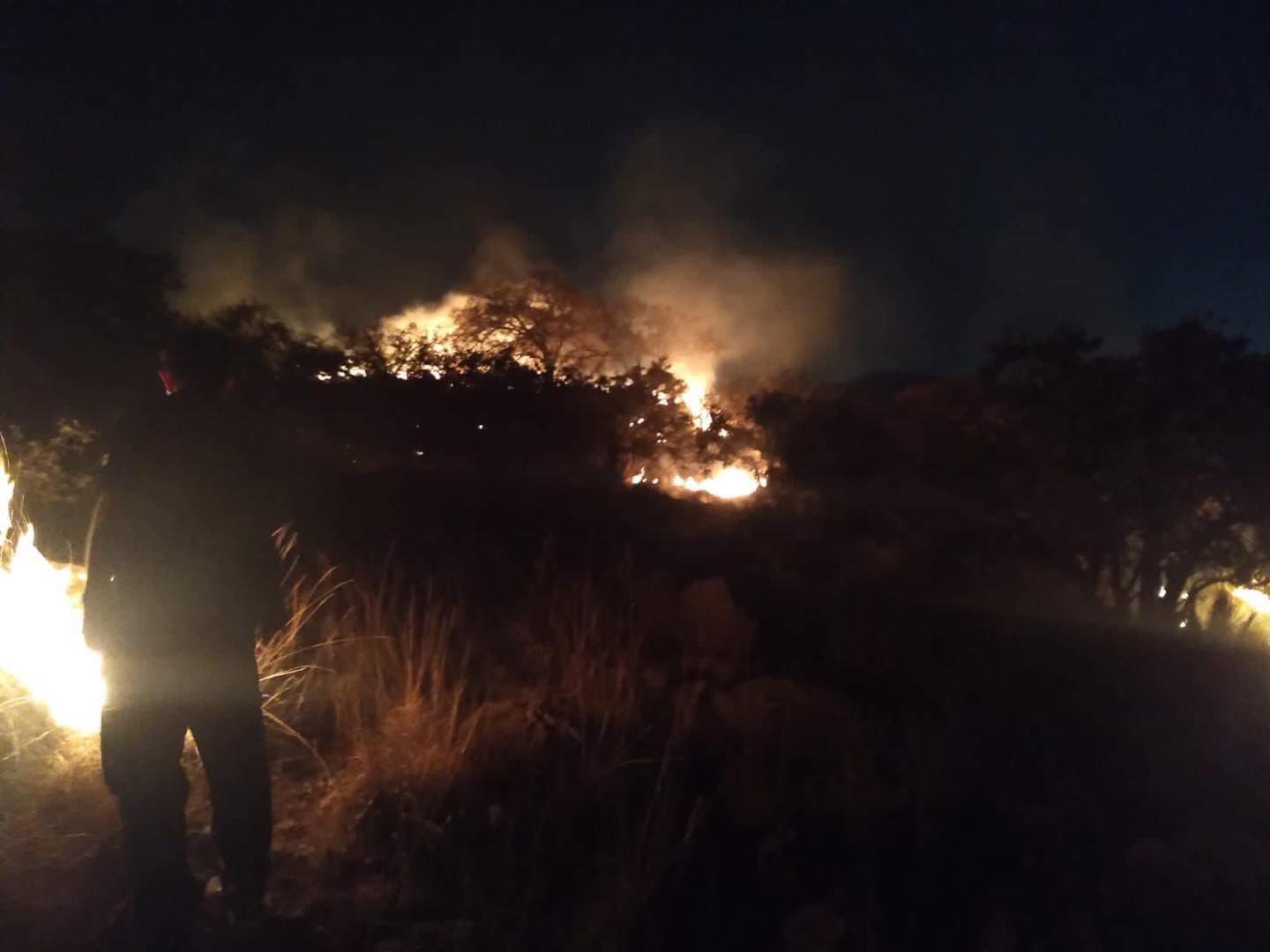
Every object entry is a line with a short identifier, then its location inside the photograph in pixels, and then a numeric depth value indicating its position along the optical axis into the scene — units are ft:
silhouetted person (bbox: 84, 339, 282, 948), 10.13
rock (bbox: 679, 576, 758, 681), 18.78
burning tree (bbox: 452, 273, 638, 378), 51.75
